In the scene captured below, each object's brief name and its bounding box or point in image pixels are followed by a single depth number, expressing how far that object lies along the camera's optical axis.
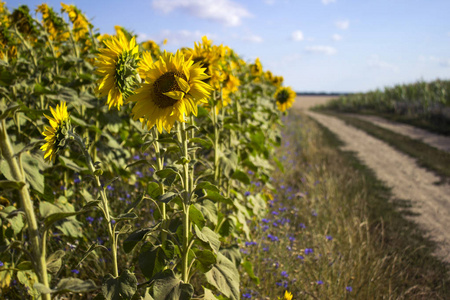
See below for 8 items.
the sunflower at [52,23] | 3.25
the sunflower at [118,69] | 1.54
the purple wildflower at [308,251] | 2.99
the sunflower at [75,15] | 3.48
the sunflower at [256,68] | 4.87
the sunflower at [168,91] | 1.52
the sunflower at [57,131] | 1.35
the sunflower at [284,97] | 4.63
